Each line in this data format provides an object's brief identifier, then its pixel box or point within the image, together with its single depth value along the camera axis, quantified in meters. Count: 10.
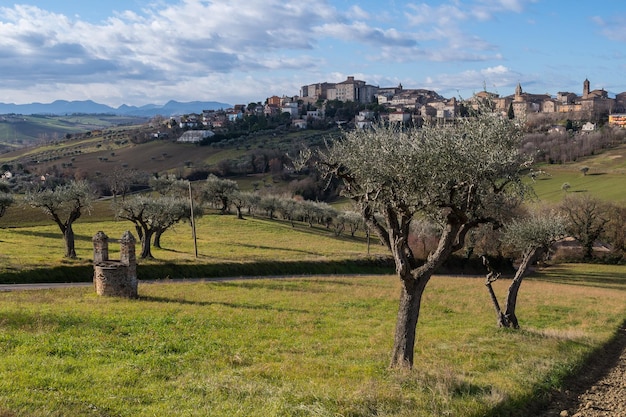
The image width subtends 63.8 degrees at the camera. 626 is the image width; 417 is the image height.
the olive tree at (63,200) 44.94
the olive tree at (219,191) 91.94
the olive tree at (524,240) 22.78
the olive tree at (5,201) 55.97
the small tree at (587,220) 73.81
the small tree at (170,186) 93.22
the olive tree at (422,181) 14.27
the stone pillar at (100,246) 29.47
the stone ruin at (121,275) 27.56
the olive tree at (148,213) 47.62
